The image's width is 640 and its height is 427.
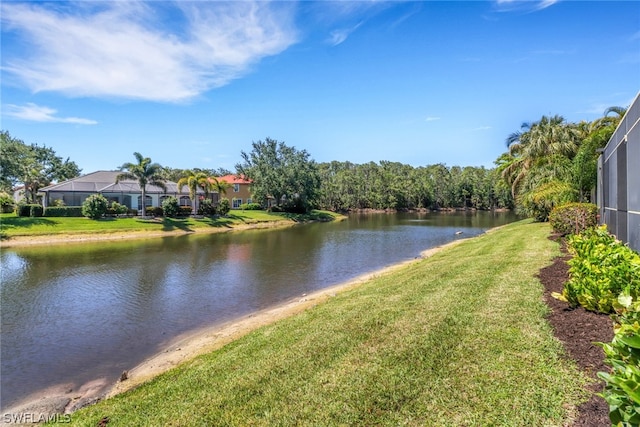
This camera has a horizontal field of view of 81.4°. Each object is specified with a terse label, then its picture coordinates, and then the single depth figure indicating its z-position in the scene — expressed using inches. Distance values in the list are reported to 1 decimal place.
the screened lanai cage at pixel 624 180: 377.7
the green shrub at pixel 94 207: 1582.2
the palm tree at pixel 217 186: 2130.8
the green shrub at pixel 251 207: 2564.0
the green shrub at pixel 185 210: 1898.0
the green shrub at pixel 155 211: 1833.3
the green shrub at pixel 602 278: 233.6
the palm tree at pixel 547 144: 1209.4
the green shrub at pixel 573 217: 666.2
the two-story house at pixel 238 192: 2861.7
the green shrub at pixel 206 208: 2030.3
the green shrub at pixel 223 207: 2092.8
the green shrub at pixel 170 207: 1807.3
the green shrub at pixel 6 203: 1605.4
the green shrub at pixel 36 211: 1497.3
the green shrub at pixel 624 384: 92.9
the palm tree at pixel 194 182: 2001.7
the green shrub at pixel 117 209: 1701.5
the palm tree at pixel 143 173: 1770.4
